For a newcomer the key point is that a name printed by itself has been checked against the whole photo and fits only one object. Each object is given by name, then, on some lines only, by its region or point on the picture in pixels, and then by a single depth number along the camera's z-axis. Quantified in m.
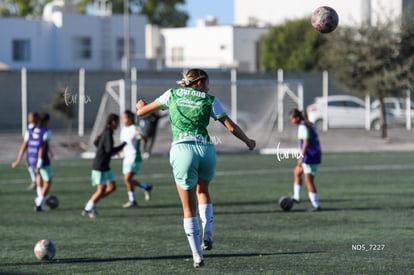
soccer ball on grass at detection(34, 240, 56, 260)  11.38
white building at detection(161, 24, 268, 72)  72.62
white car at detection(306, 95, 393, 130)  45.72
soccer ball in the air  11.66
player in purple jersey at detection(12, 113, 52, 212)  17.68
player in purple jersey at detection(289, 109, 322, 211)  17.03
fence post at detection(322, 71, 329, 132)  44.49
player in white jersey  18.16
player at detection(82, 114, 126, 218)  16.42
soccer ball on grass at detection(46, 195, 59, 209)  17.73
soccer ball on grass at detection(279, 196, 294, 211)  17.06
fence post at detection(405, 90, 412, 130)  45.33
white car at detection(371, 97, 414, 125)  46.94
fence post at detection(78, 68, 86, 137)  40.00
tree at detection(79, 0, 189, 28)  84.38
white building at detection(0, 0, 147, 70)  63.12
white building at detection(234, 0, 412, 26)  61.34
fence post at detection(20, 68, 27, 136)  40.34
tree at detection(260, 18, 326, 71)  62.94
